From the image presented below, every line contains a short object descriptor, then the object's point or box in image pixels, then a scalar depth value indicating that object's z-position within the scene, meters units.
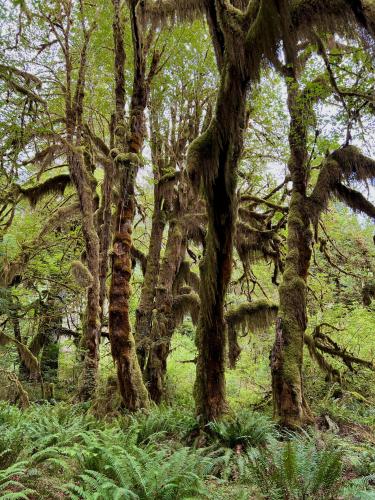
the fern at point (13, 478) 2.65
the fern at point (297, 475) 3.22
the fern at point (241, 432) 5.33
